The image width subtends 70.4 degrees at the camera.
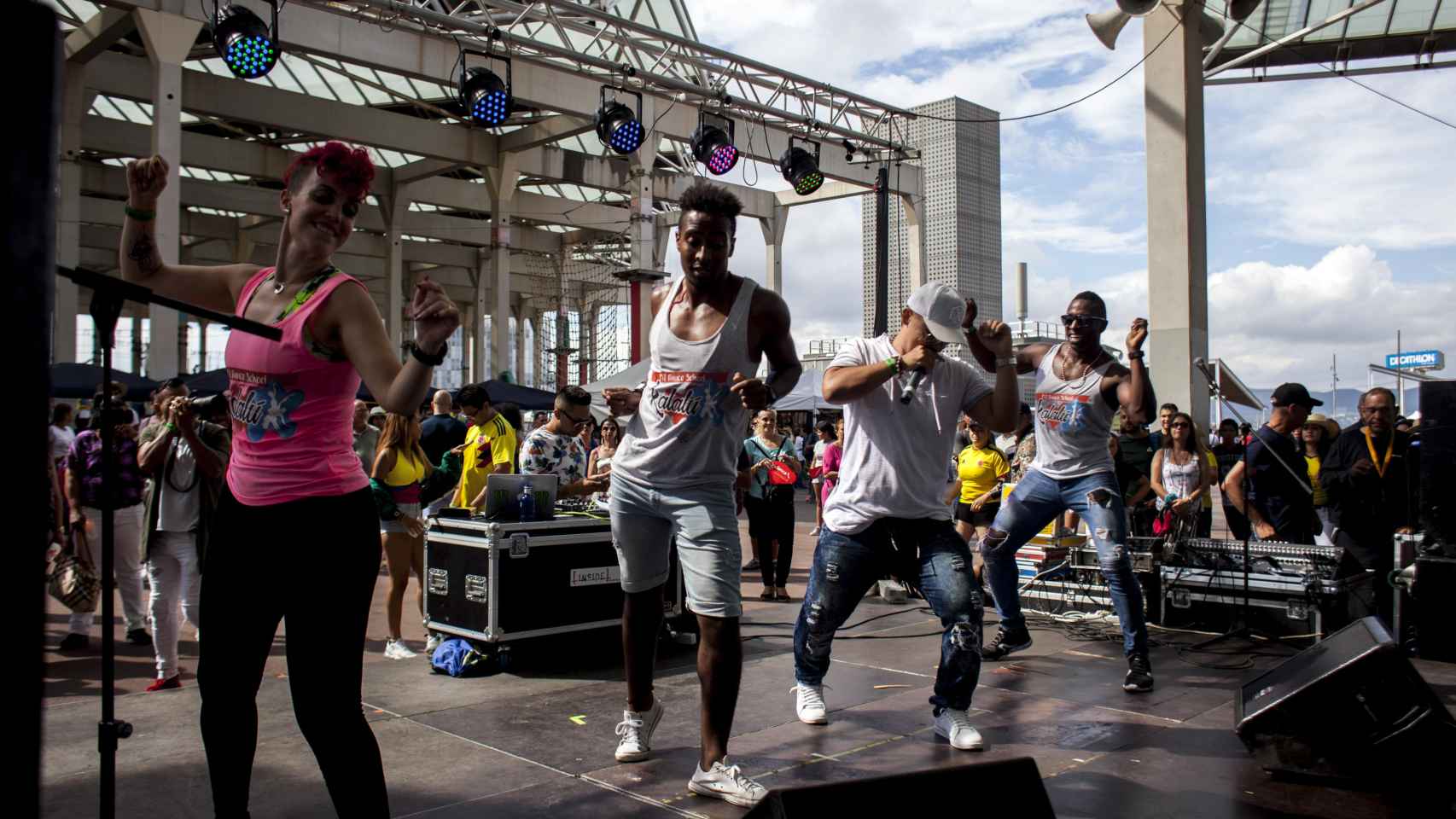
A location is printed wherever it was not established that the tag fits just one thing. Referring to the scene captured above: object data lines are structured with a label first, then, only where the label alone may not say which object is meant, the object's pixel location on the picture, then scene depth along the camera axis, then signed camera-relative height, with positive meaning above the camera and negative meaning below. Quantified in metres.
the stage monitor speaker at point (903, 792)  2.03 -0.76
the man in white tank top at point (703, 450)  3.66 -0.08
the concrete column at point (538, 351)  48.97 +3.77
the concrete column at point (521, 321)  43.78 +4.81
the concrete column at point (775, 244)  29.77 +5.40
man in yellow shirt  7.77 -0.14
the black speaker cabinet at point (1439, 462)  6.03 -0.18
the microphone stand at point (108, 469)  2.11 -0.09
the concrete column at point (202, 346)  44.69 +4.13
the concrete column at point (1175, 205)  15.39 +3.41
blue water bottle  6.42 -0.47
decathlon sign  31.78 +2.25
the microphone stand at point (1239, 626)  6.43 -1.33
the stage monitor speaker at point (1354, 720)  3.66 -1.06
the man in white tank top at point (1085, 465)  5.44 -0.19
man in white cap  4.34 -0.25
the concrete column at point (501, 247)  24.75 +4.52
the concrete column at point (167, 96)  15.21 +4.96
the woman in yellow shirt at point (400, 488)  6.80 -0.40
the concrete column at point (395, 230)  27.28 +5.25
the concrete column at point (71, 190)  17.98 +4.50
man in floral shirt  7.33 -0.14
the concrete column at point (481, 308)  33.19 +4.07
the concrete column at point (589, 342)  46.03 +4.09
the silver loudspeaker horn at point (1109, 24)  14.61 +5.79
